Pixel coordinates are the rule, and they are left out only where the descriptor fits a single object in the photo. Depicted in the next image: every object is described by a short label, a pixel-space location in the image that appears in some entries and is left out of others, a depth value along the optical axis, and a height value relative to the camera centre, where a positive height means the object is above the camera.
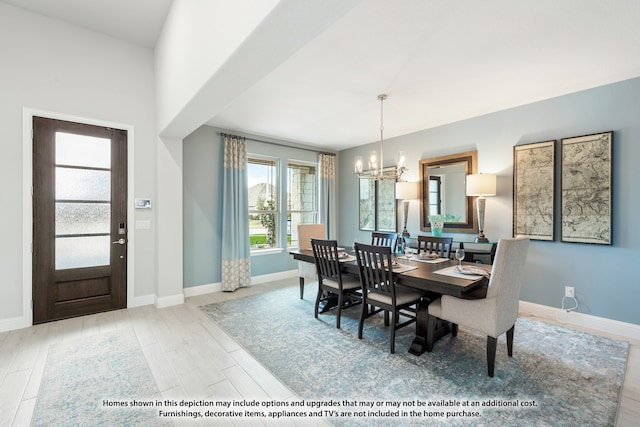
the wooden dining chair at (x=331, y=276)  3.04 -0.74
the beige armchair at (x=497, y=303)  2.11 -0.73
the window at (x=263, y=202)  5.08 +0.18
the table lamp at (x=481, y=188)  3.63 +0.31
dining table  2.20 -0.56
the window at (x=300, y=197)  5.60 +0.31
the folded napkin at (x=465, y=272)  2.38 -0.54
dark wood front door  3.13 -0.09
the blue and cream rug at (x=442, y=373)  1.80 -1.28
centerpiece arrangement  4.15 -0.14
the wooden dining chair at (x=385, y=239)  3.85 -0.39
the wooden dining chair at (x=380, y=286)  2.53 -0.72
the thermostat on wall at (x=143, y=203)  3.69 +0.10
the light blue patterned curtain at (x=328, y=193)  5.91 +0.40
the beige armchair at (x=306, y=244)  4.00 -0.48
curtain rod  4.59 +1.27
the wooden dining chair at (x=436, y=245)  3.47 -0.43
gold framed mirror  4.12 +0.32
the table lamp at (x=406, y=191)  4.66 +0.34
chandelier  3.34 +0.56
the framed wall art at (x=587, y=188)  2.97 +0.26
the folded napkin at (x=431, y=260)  3.06 -0.54
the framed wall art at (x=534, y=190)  3.34 +0.27
